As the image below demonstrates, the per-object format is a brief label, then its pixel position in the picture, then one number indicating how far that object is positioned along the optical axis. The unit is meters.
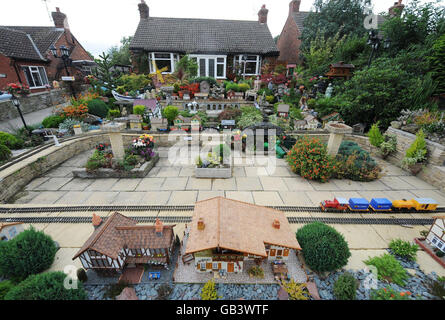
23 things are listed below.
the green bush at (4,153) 7.46
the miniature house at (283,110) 12.69
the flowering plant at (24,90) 14.15
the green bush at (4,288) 3.15
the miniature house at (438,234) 4.35
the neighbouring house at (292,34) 21.91
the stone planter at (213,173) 7.62
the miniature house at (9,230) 4.24
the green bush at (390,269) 3.93
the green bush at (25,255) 3.63
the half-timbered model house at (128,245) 3.69
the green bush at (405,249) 4.48
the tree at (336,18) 15.84
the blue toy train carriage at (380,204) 5.74
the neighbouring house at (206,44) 19.33
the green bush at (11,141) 8.75
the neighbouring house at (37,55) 15.46
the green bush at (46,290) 2.91
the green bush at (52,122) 10.77
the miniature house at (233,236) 3.59
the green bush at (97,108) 12.90
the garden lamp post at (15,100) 9.14
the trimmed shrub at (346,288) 3.48
